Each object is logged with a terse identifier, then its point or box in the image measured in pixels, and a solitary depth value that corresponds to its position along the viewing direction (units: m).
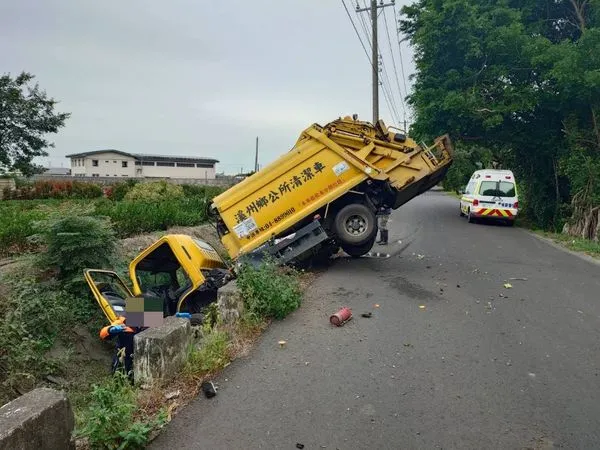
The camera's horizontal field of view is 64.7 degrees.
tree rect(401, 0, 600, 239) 15.88
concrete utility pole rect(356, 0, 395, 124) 22.50
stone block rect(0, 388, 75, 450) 2.88
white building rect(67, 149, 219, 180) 60.09
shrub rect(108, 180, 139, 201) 21.22
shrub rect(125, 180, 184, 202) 18.55
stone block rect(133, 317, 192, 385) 4.31
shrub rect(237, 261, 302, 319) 6.25
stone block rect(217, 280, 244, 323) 6.02
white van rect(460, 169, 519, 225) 18.78
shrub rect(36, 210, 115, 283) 8.23
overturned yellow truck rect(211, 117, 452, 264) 9.20
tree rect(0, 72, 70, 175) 21.92
